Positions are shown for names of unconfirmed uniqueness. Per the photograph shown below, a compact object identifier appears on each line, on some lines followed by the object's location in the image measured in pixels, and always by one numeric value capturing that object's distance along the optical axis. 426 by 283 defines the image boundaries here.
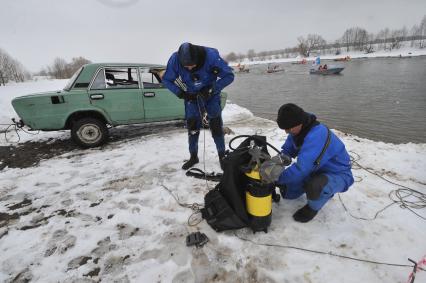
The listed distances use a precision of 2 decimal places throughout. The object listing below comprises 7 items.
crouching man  2.42
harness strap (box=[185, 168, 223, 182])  3.72
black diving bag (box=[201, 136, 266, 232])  2.49
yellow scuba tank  2.35
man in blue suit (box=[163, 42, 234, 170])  3.53
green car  4.58
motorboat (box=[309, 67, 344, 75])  25.53
